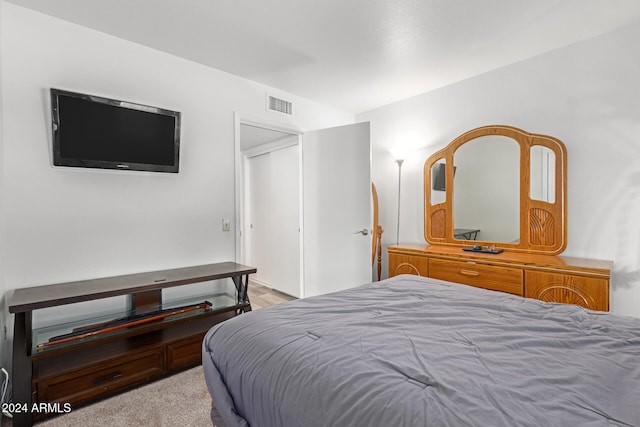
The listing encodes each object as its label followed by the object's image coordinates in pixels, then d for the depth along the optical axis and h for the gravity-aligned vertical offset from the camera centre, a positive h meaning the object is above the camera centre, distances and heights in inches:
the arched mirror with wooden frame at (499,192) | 104.5 +6.3
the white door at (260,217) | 190.1 -6.1
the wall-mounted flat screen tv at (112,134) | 81.5 +22.1
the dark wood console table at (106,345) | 67.7 -38.2
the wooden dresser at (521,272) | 83.4 -21.0
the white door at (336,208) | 129.7 +0.0
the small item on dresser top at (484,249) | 111.6 -15.7
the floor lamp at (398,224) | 150.1 +0.9
